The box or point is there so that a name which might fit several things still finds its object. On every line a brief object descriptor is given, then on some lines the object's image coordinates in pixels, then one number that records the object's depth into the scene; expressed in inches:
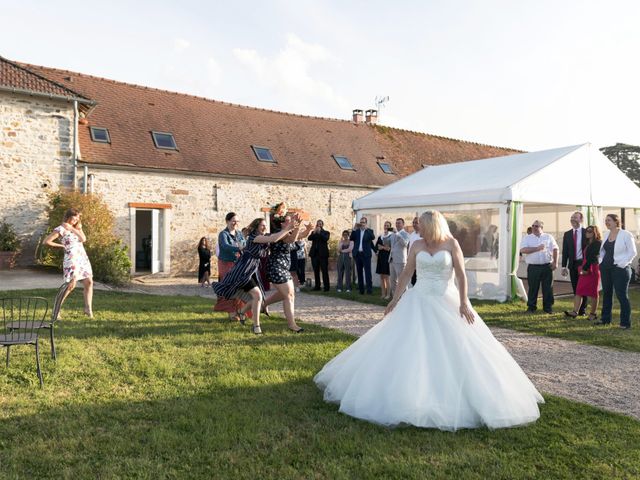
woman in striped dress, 271.0
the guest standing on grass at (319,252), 484.1
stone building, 550.9
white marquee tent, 409.1
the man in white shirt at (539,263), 355.9
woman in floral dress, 284.5
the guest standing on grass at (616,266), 307.7
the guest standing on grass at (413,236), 416.5
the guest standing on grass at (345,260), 476.4
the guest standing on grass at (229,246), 322.8
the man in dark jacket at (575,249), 358.0
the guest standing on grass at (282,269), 275.4
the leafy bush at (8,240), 519.5
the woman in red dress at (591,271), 334.6
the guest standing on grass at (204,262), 536.1
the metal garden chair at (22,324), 174.2
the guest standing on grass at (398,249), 416.8
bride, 144.2
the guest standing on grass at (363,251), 466.0
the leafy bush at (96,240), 494.0
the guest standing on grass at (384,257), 442.9
